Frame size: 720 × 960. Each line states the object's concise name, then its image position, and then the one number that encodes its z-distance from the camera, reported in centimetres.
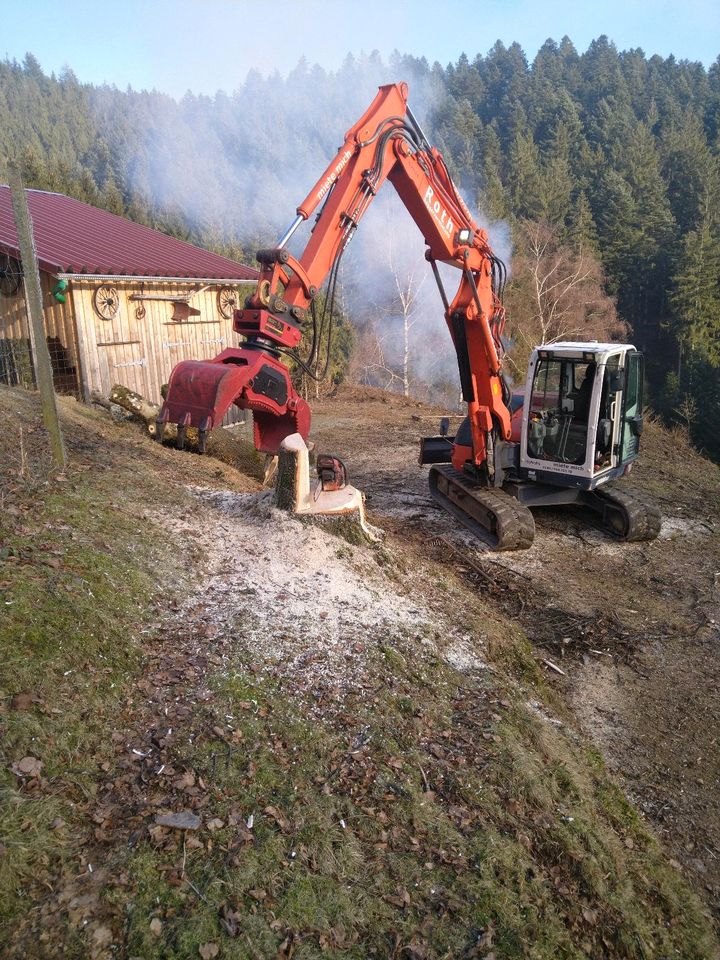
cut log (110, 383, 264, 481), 1013
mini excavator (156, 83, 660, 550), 708
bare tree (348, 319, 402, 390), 3278
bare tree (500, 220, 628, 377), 2828
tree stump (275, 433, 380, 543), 637
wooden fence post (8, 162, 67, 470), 600
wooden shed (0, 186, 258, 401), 1223
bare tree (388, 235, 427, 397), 2984
